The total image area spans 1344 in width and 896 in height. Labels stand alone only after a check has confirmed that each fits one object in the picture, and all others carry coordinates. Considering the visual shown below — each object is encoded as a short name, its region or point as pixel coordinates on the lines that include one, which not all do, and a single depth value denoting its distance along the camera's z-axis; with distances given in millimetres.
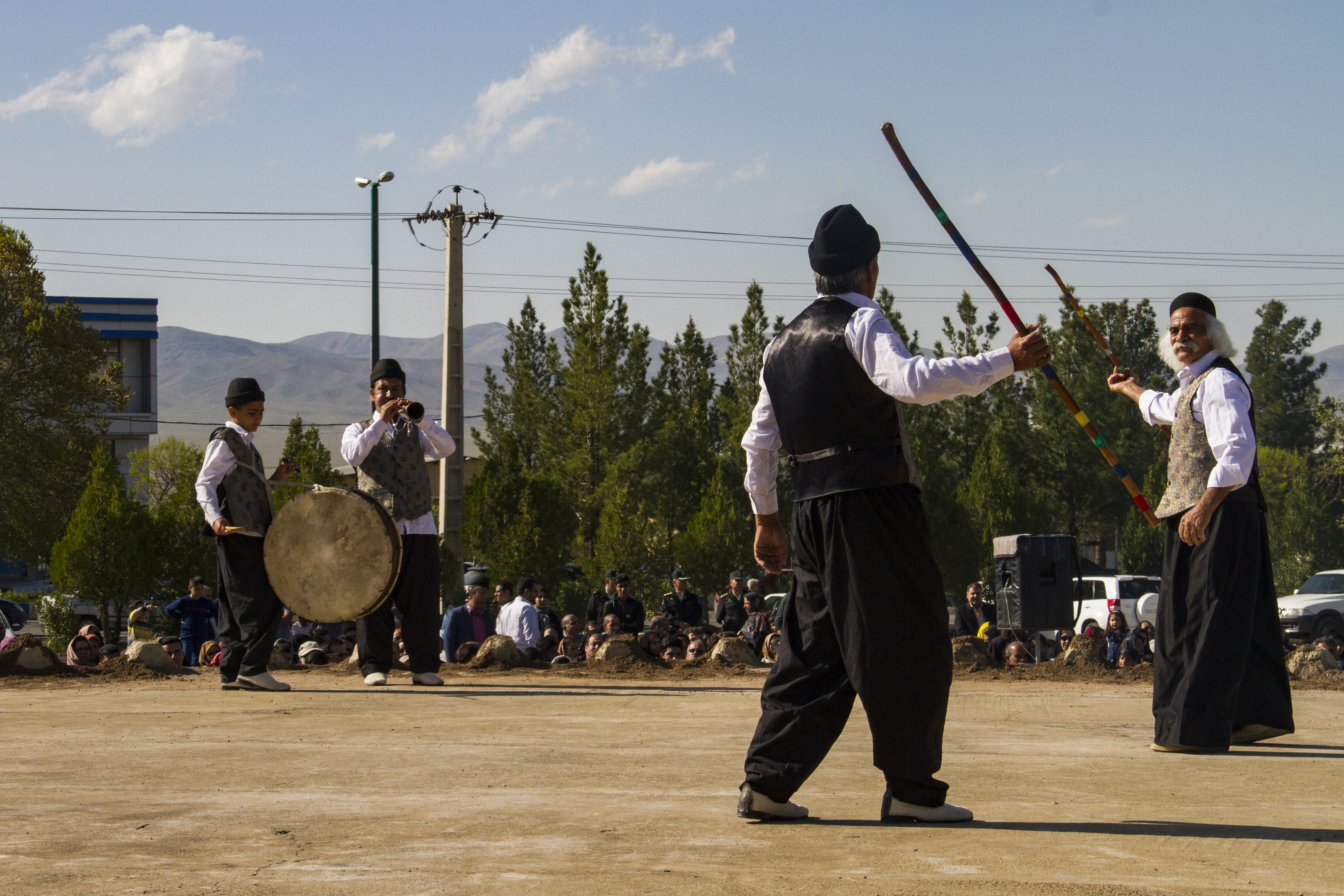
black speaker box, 14969
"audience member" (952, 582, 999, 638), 17234
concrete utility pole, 25984
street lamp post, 30812
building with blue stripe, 59656
